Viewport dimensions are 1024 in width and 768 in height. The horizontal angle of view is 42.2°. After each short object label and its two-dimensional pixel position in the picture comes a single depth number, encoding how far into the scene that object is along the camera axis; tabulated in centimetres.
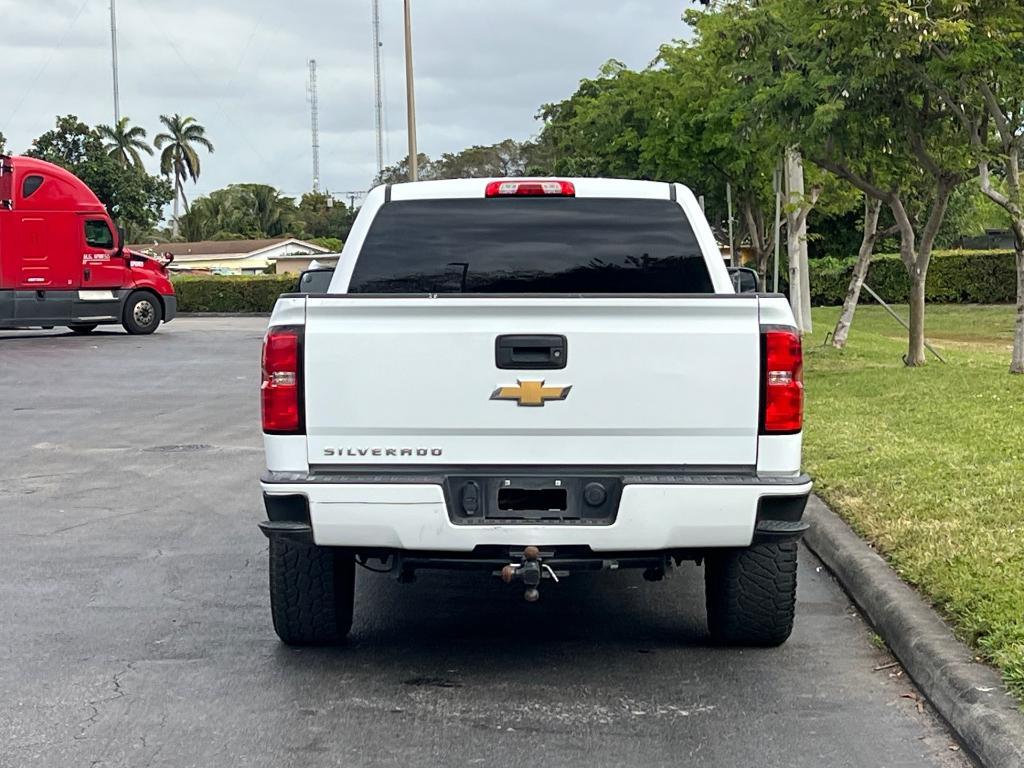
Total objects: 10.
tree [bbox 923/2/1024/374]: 1354
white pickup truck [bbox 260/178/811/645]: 497
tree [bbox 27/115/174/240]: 5511
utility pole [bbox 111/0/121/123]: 6794
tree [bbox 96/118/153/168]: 8062
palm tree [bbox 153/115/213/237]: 9306
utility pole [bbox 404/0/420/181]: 3044
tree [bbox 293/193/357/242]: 10444
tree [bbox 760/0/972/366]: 1381
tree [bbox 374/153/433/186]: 8550
